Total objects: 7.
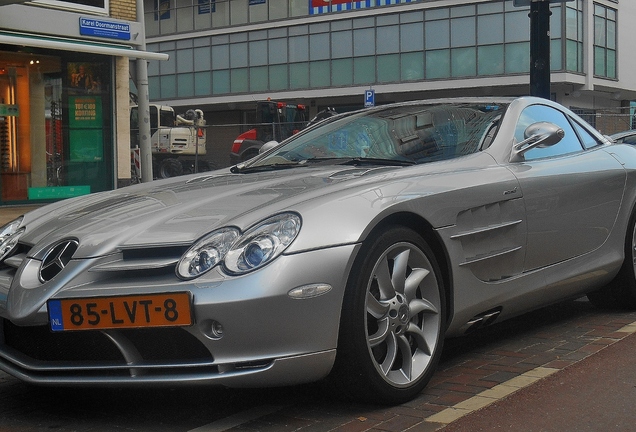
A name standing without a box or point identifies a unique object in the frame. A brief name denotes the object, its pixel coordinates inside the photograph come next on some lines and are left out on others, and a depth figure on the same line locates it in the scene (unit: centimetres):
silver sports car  336
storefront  1670
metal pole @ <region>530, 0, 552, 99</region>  955
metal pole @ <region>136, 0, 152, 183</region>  1795
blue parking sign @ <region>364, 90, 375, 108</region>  2405
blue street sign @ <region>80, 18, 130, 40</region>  1692
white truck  2670
